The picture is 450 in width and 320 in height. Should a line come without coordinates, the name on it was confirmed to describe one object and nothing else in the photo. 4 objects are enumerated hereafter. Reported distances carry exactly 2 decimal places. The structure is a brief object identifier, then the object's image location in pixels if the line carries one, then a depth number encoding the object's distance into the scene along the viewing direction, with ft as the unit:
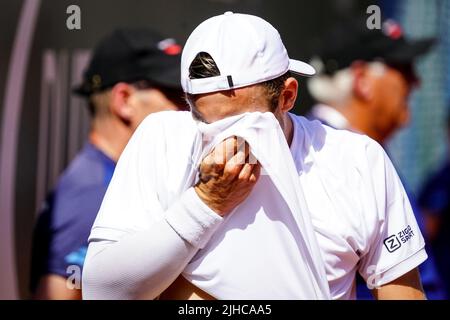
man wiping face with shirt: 12.23
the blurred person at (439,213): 28.37
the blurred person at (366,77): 25.26
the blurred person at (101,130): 21.18
